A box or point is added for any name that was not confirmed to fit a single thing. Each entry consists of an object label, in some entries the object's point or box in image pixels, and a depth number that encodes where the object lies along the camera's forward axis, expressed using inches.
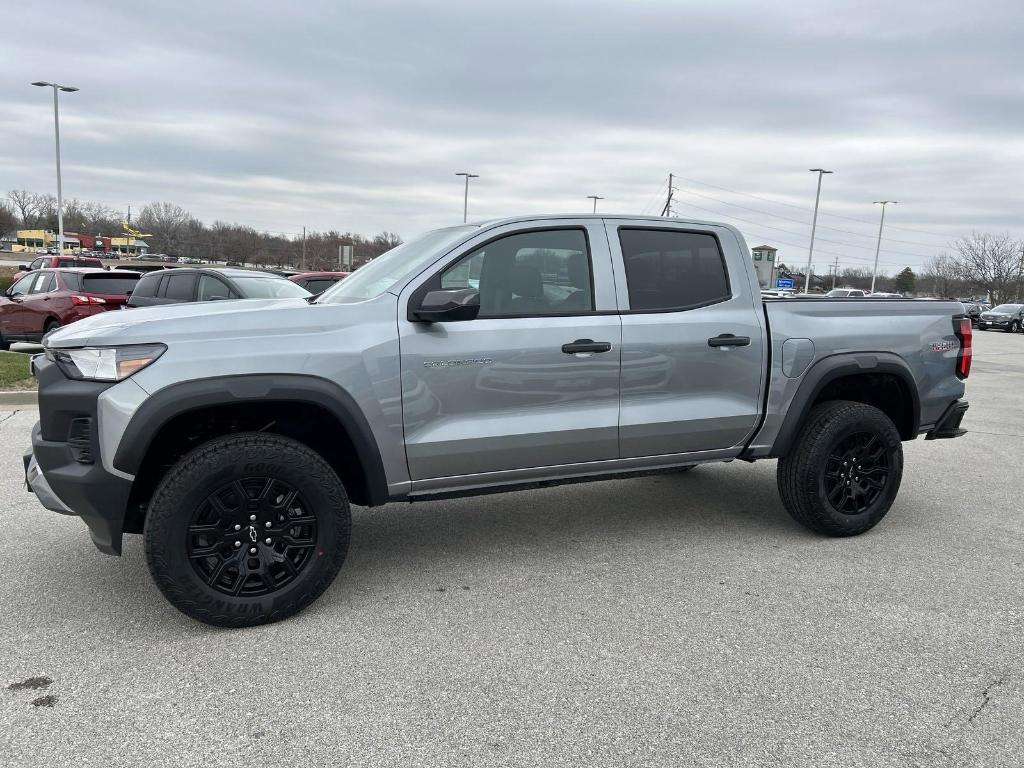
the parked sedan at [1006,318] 1487.5
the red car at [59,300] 512.1
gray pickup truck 130.0
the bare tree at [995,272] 2586.1
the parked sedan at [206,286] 410.6
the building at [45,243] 3774.4
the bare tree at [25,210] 4116.6
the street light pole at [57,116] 1333.7
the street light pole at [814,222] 1993.1
